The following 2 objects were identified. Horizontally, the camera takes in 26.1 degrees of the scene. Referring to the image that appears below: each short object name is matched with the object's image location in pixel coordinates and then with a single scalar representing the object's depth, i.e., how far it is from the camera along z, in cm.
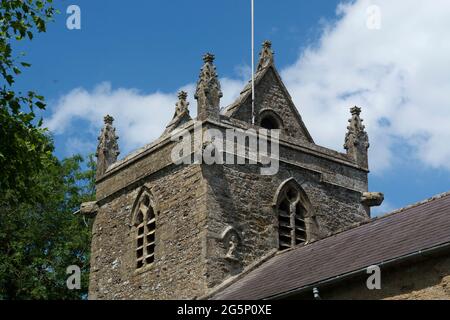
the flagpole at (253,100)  2450
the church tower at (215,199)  2194
